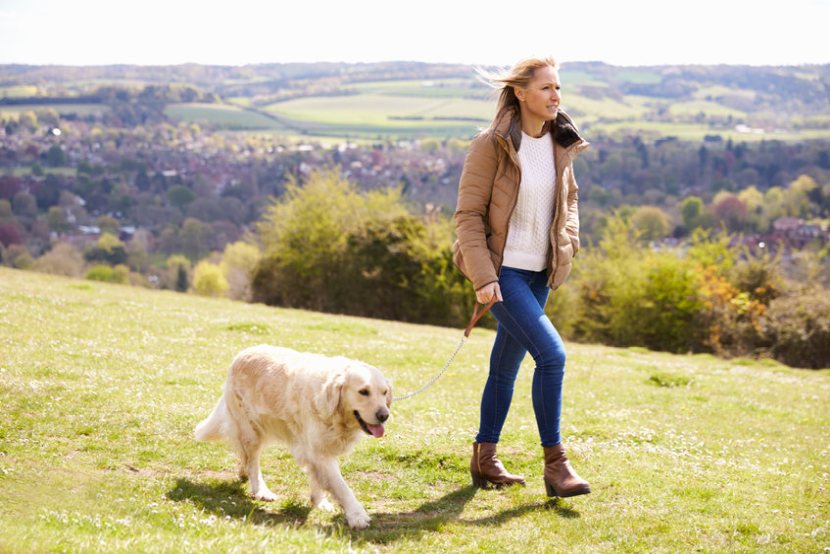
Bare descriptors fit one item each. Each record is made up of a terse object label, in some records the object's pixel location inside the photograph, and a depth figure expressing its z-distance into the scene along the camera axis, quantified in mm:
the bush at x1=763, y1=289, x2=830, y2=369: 34656
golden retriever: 6539
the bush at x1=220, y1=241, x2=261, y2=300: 53819
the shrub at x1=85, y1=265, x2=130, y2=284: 75562
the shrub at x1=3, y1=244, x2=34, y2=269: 82500
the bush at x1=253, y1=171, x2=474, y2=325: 44344
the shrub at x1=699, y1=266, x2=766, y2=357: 37875
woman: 6922
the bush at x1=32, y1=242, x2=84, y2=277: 81562
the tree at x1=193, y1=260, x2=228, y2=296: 86938
